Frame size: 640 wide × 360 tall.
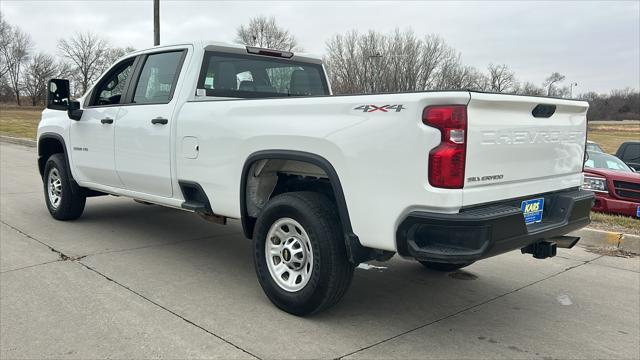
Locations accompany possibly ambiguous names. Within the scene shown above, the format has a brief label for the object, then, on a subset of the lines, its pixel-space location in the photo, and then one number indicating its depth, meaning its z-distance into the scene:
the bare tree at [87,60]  77.81
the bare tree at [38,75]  75.19
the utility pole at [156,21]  15.77
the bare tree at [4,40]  75.94
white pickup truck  2.98
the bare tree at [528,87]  45.37
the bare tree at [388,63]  42.47
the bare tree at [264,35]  58.81
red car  7.91
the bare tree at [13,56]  76.56
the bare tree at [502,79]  47.19
